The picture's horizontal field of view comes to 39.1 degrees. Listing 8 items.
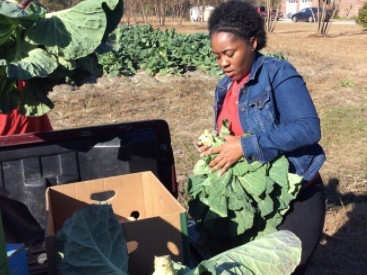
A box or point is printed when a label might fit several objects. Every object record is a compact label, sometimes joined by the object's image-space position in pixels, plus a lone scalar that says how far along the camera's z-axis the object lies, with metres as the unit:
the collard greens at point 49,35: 1.58
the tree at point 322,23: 27.31
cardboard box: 1.69
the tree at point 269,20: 30.16
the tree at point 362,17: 30.77
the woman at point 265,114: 2.20
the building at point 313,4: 63.29
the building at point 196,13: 41.53
